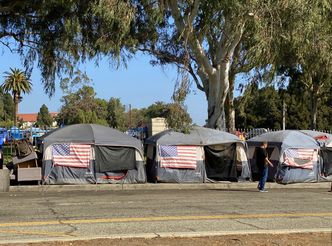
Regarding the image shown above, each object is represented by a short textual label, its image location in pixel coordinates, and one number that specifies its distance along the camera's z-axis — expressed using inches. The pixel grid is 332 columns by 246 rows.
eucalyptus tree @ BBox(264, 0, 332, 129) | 708.5
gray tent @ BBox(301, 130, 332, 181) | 853.8
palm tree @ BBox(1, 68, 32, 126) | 3171.8
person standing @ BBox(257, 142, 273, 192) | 701.9
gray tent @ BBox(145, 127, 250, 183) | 784.3
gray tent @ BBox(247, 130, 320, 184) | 825.5
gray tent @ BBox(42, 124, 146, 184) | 739.4
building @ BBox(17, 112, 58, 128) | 7439.0
